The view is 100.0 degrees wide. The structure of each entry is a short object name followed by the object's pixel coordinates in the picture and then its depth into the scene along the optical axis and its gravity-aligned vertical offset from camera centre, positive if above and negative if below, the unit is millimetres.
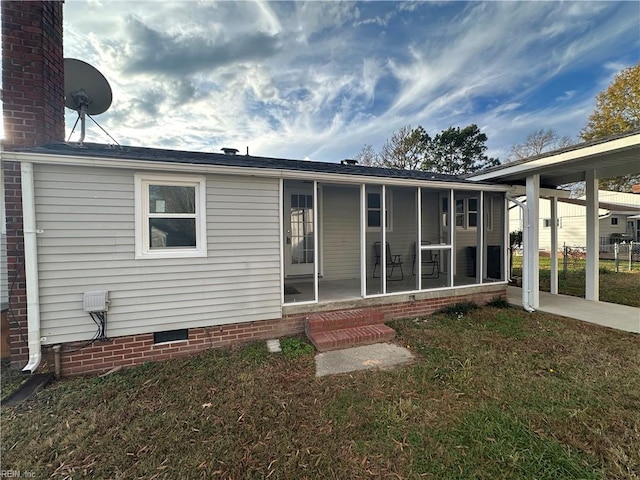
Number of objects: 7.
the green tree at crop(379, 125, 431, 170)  19812 +6628
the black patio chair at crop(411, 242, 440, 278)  7379 -816
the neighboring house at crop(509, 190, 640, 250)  18844 +771
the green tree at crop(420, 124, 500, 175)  19547 +6064
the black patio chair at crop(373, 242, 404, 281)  7180 -660
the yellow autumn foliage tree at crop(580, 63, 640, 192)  18156 +8880
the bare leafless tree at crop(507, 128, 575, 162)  22875 +7896
